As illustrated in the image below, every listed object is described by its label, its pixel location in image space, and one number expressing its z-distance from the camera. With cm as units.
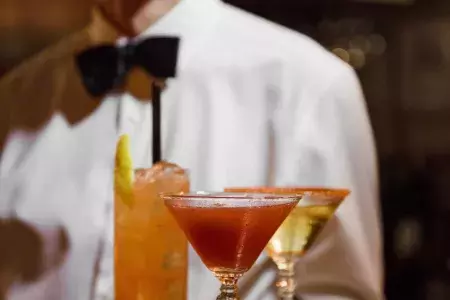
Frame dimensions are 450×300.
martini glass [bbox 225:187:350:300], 81
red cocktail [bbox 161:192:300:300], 73
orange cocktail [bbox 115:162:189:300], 79
